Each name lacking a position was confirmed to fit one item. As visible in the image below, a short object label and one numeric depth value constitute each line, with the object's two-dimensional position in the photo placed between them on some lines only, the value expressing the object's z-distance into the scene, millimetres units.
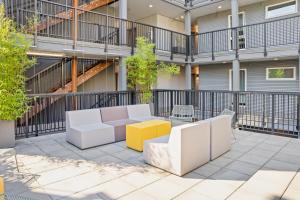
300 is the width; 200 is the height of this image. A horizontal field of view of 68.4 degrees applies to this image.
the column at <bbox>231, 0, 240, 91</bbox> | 10180
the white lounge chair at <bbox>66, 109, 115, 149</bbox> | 5011
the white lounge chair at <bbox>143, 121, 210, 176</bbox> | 3506
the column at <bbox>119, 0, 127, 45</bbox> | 8791
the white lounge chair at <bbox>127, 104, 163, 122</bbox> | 6602
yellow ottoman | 4867
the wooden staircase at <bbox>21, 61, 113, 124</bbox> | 8984
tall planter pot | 5109
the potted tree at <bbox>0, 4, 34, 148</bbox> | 4789
